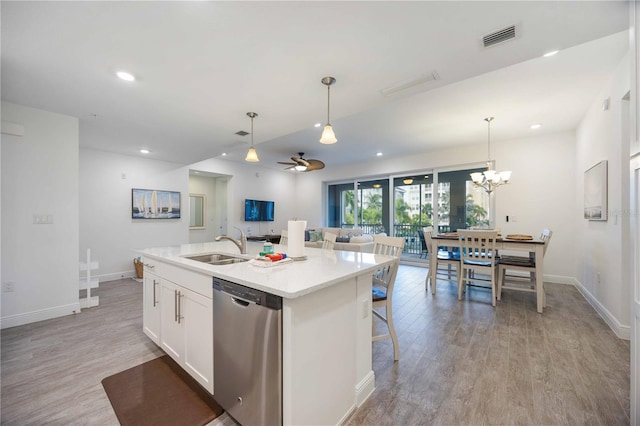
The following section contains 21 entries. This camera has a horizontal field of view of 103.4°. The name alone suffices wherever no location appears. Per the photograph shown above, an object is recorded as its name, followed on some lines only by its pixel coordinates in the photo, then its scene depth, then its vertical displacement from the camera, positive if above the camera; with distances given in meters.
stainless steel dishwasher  1.28 -0.77
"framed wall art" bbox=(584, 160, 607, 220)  3.04 +0.27
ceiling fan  4.52 +0.92
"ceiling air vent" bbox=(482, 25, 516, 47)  1.69 +1.22
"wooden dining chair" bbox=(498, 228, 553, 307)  3.42 -0.73
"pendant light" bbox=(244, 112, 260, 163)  3.33 +0.76
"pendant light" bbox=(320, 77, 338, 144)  2.37 +0.79
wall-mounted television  7.12 +0.09
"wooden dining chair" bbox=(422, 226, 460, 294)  4.06 -0.75
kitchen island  1.27 -0.69
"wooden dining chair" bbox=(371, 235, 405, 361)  2.19 -0.62
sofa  4.80 -0.59
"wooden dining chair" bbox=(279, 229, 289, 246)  3.56 -0.37
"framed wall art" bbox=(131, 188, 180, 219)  5.23 +0.20
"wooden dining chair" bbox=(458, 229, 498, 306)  3.52 -0.62
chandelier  4.08 +0.59
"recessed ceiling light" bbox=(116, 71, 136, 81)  2.24 +1.24
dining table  3.26 -0.49
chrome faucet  2.39 -0.30
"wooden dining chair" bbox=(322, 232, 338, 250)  2.97 -0.33
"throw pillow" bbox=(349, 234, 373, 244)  5.05 -0.55
